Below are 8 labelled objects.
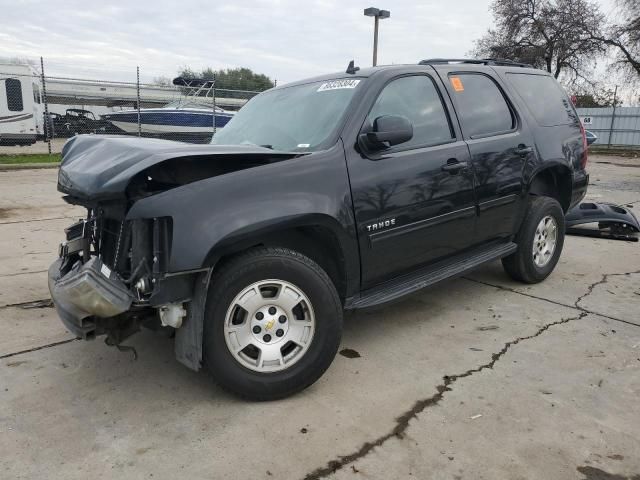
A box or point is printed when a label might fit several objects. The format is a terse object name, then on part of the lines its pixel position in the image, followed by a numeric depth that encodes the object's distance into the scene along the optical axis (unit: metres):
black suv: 2.54
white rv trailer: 19.12
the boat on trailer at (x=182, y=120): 19.45
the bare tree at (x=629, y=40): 25.95
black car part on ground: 6.66
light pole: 18.23
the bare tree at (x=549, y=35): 29.11
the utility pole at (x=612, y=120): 27.61
